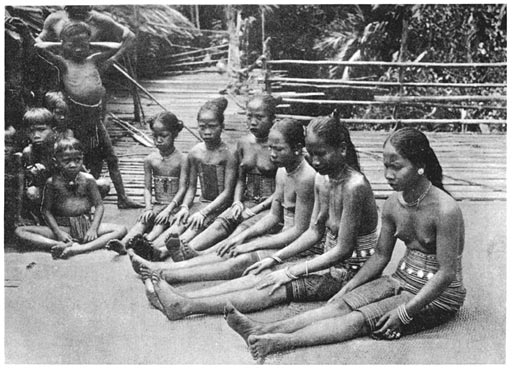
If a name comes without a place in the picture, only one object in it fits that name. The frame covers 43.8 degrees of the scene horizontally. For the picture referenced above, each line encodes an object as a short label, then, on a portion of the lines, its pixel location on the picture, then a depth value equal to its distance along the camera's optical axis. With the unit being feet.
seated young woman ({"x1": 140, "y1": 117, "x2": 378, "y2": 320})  10.16
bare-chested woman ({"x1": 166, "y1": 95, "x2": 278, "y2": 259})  11.99
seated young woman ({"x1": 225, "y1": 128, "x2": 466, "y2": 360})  9.53
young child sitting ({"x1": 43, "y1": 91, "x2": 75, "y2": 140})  12.91
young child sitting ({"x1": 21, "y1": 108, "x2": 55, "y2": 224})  12.67
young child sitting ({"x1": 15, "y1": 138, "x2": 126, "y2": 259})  12.41
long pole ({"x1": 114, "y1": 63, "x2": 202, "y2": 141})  13.10
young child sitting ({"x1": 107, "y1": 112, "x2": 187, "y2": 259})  12.62
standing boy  12.65
